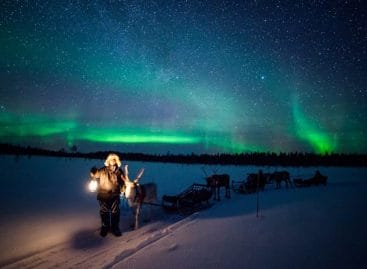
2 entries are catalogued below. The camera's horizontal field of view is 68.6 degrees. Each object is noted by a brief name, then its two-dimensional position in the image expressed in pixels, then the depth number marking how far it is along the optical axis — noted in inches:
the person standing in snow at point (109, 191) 339.3
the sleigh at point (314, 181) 866.8
